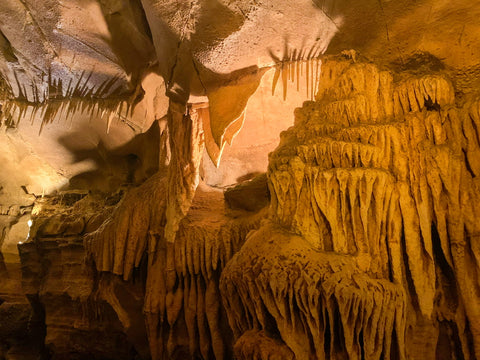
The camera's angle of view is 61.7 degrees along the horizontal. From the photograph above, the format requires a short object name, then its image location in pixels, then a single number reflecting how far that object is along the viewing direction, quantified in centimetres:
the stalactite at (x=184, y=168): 487
